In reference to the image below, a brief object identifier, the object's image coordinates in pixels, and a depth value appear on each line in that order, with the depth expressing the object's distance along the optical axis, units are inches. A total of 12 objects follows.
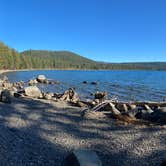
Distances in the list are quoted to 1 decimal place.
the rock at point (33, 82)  1528.1
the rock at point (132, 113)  345.6
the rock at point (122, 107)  410.6
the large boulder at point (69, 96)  659.1
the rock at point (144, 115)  338.7
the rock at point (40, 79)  1669.0
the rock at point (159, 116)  316.4
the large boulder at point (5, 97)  480.3
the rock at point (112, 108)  365.8
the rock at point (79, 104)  491.7
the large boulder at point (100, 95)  767.8
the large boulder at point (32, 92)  672.0
